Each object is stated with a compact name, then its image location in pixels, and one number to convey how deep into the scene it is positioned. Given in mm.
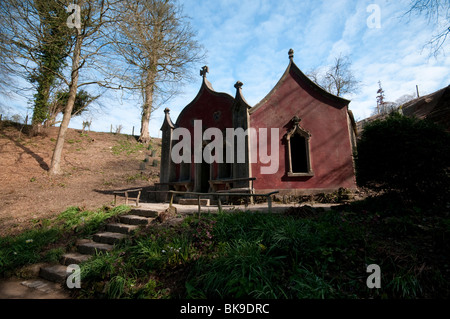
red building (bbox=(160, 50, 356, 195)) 9789
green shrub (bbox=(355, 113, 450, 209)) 5273
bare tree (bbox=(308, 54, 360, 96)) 27203
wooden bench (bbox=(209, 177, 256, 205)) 9374
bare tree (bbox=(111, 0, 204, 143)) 12141
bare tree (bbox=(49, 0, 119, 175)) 12984
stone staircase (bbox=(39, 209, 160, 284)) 4902
